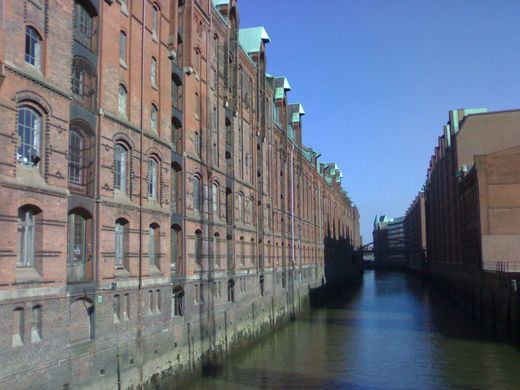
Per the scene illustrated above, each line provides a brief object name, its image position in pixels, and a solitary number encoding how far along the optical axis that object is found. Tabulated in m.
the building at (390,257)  186.88
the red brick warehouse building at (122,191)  13.33
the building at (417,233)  128.12
